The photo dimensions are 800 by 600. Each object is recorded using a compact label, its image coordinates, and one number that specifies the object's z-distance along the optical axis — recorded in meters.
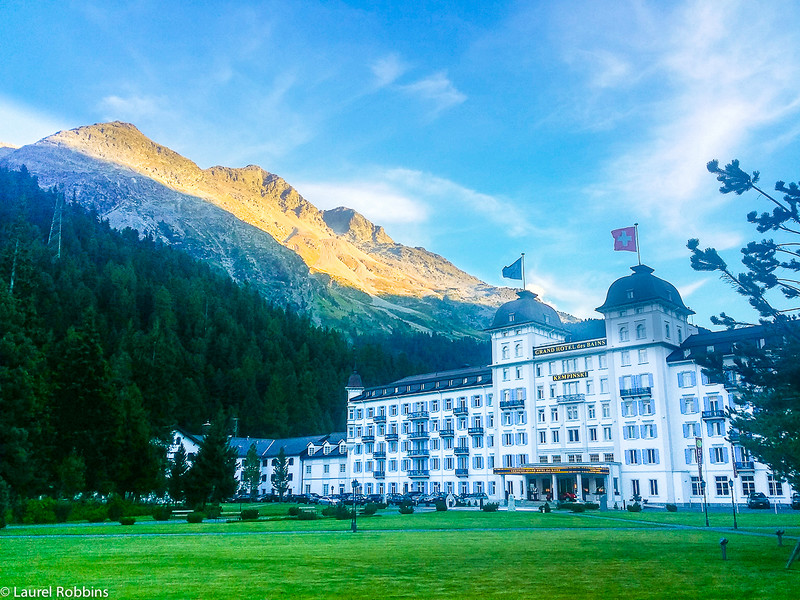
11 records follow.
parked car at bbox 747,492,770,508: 68.06
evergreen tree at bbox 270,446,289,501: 113.44
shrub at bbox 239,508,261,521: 55.31
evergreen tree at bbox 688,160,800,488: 22.50
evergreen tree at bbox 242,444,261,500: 107.81
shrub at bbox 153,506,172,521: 54.47
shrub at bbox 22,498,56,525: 50.96
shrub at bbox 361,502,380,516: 62.02
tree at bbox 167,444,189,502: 68.89
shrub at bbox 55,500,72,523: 52.91
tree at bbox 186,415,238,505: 66.62
